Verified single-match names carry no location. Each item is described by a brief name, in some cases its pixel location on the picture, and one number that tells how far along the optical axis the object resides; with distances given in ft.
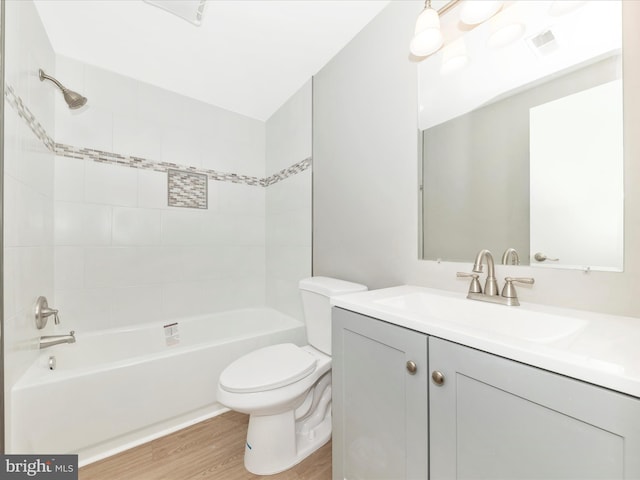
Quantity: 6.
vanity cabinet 1.55
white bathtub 3.98
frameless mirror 2.62
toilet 3.96
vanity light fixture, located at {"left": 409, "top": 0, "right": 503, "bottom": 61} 3.37
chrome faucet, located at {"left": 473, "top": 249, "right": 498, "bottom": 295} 3.16
